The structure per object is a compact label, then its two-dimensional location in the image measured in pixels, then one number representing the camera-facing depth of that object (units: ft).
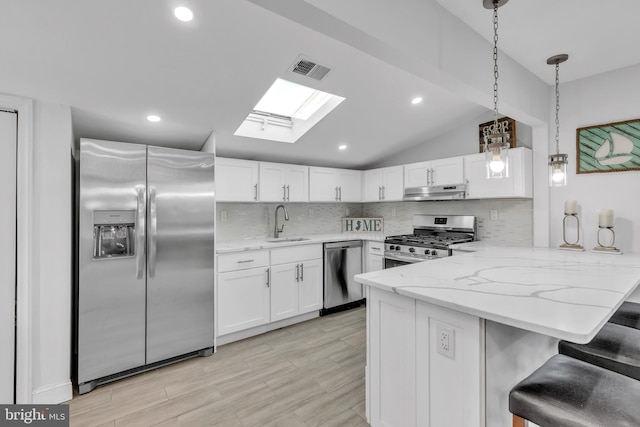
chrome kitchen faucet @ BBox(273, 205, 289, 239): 12.99
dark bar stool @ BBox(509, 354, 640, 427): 3.17
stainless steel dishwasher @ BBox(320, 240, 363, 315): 12.32
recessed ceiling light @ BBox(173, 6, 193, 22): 5.15
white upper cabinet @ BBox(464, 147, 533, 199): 9.89
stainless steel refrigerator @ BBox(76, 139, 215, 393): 7.43
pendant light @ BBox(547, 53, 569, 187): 7.42
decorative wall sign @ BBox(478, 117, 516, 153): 10.54
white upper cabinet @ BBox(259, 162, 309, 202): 11.74
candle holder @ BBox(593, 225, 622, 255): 8.13
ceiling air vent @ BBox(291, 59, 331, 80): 7.20
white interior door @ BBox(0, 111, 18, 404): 6.40
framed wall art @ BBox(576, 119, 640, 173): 8.39
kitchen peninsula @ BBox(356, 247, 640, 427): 3.79
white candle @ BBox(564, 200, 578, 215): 8.87
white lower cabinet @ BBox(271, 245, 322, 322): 10.93
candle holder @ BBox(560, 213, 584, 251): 8.86
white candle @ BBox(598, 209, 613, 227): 8.14
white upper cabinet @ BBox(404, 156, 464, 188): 11.46
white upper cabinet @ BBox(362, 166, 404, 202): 13.51
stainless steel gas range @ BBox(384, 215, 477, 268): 11.10
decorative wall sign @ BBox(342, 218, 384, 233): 15.52
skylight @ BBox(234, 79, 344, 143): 9.89
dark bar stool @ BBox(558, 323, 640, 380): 4.39
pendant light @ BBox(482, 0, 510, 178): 5.63
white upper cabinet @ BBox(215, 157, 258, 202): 10.59
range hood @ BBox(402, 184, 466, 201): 11.30
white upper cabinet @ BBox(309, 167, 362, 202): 13.34
